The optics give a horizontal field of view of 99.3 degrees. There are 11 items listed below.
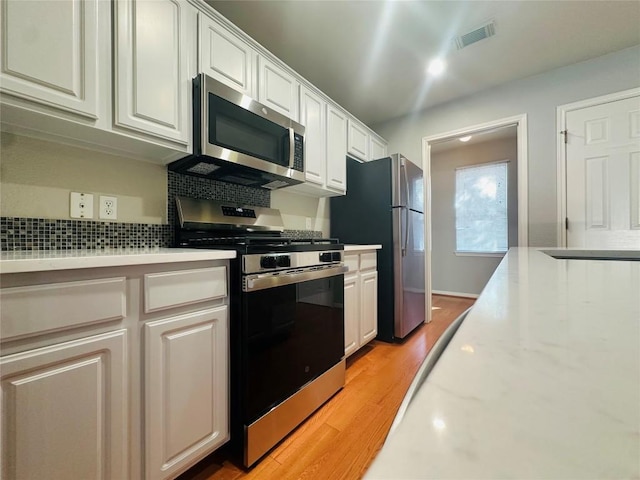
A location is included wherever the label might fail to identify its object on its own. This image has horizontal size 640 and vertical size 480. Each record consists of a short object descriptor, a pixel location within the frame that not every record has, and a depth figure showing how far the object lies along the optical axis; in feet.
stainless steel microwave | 4.52
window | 13.50
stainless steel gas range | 3.84
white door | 6.99
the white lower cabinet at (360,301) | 6.72
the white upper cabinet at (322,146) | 6.88
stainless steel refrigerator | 8.05
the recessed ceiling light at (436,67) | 7.49
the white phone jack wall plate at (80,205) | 3.99
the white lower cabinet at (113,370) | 2.40
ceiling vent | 6.31
